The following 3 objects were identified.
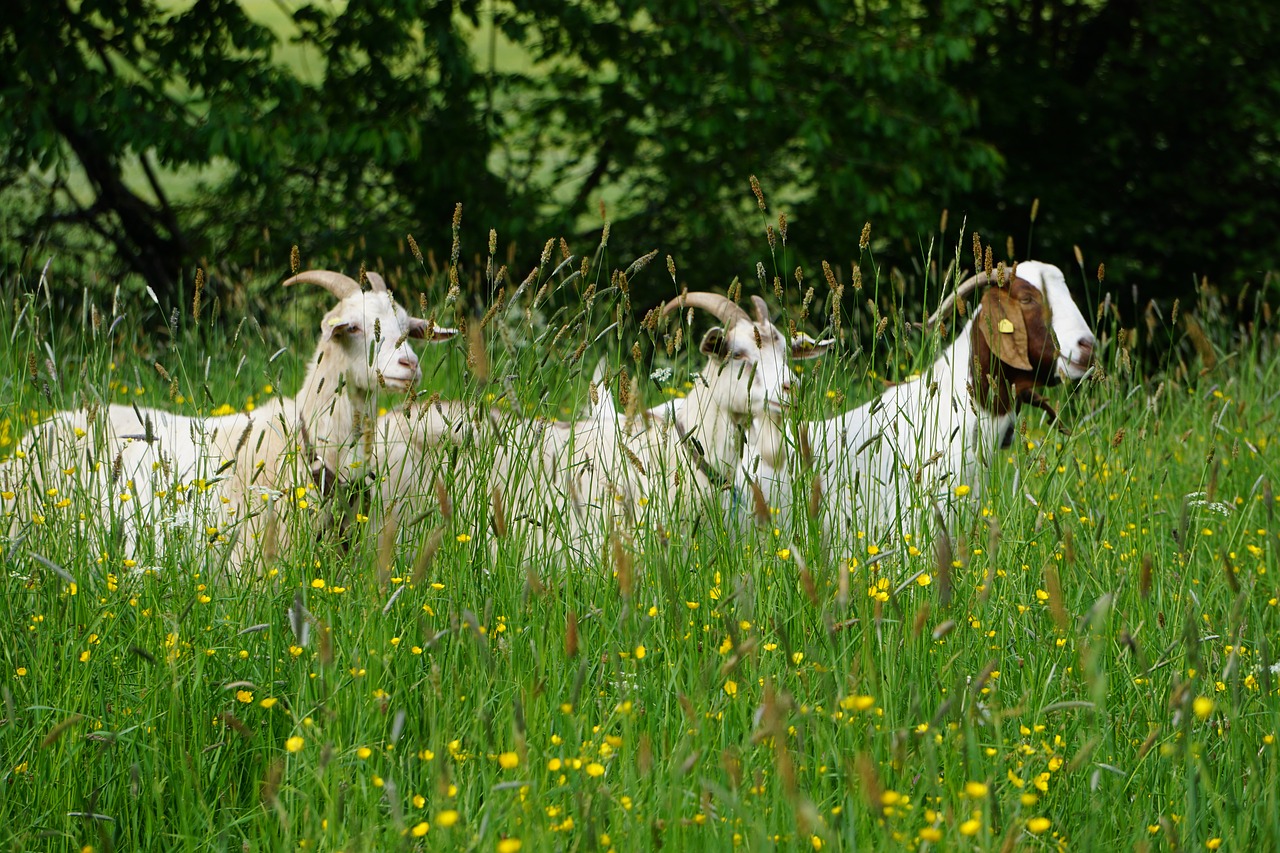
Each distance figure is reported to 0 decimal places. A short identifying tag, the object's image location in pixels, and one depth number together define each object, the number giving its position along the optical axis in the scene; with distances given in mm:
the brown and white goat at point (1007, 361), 9805
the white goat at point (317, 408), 8922
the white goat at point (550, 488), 5883
